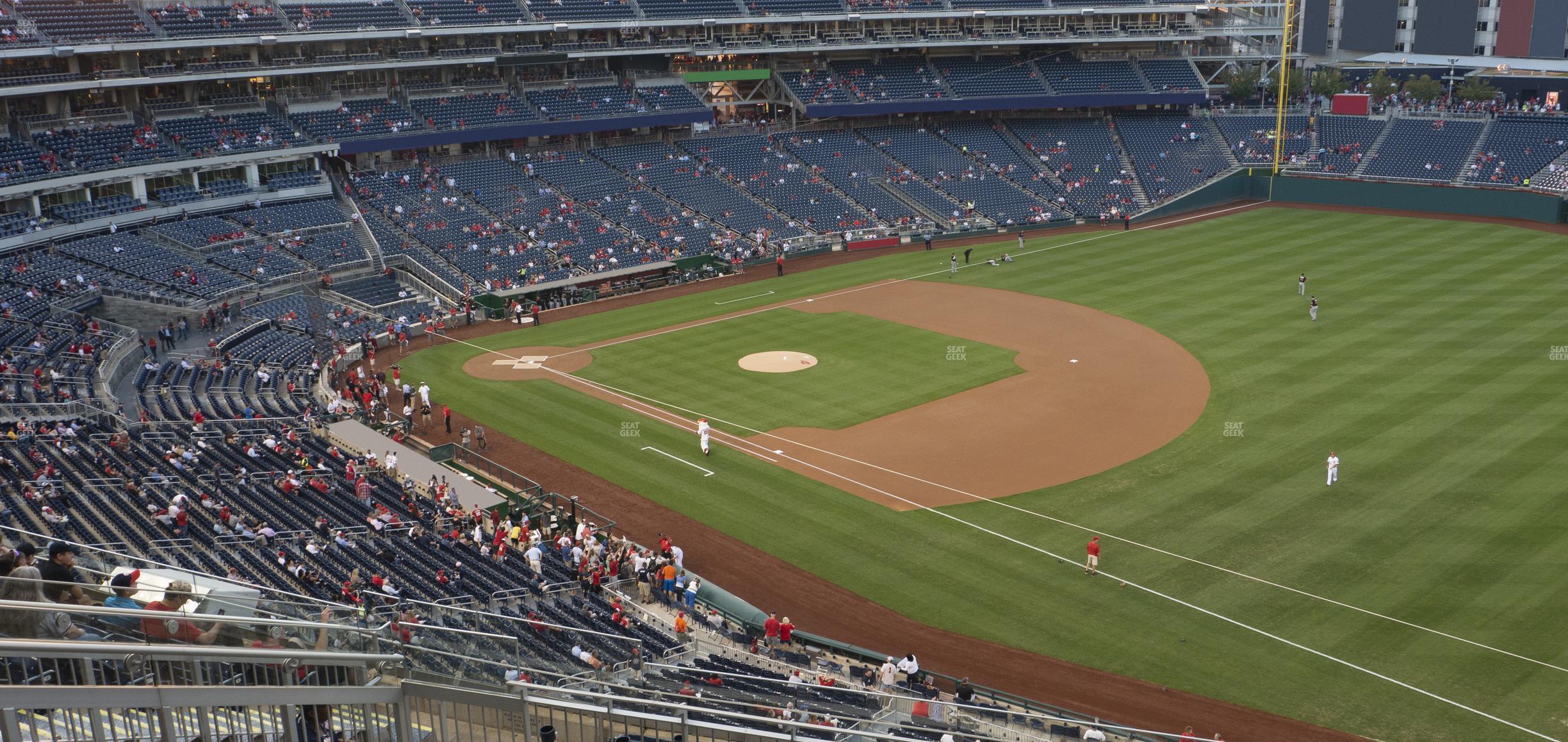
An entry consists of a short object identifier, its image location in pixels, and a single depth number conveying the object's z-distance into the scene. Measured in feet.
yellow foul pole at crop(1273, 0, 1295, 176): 221.46
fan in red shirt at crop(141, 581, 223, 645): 32.76
